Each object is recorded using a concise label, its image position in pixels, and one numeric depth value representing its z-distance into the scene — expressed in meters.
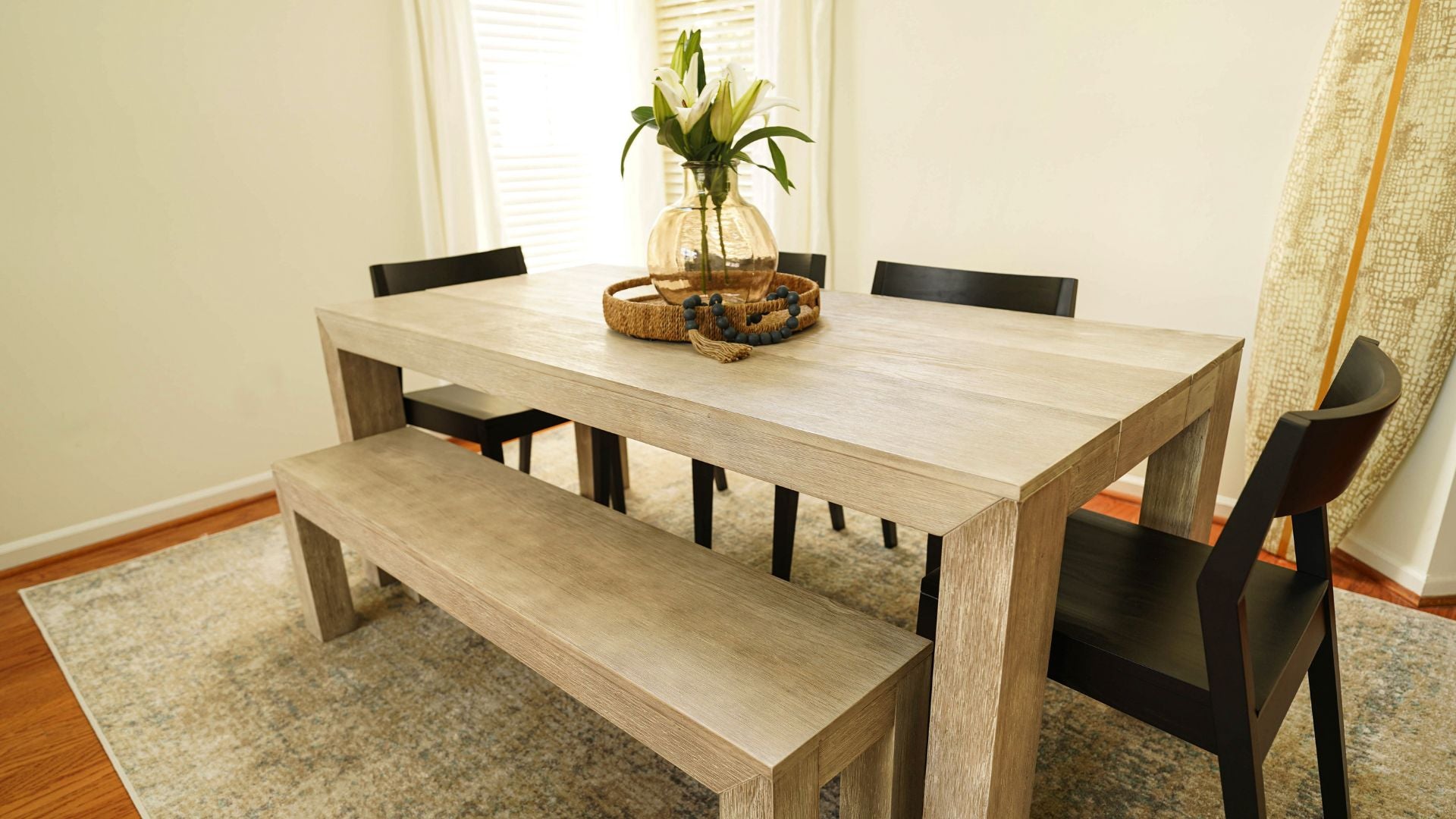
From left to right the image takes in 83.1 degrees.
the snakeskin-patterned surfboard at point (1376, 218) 1.96
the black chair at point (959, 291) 1.89
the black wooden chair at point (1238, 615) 0.94
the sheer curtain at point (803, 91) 3.08
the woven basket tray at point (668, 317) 1.53
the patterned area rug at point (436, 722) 1.53
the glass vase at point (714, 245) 1.60
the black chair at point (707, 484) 2.19
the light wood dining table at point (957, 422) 0.98
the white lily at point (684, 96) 1.47
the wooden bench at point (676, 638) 1.02
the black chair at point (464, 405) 2.20
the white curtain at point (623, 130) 3.77
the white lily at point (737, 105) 1.48
